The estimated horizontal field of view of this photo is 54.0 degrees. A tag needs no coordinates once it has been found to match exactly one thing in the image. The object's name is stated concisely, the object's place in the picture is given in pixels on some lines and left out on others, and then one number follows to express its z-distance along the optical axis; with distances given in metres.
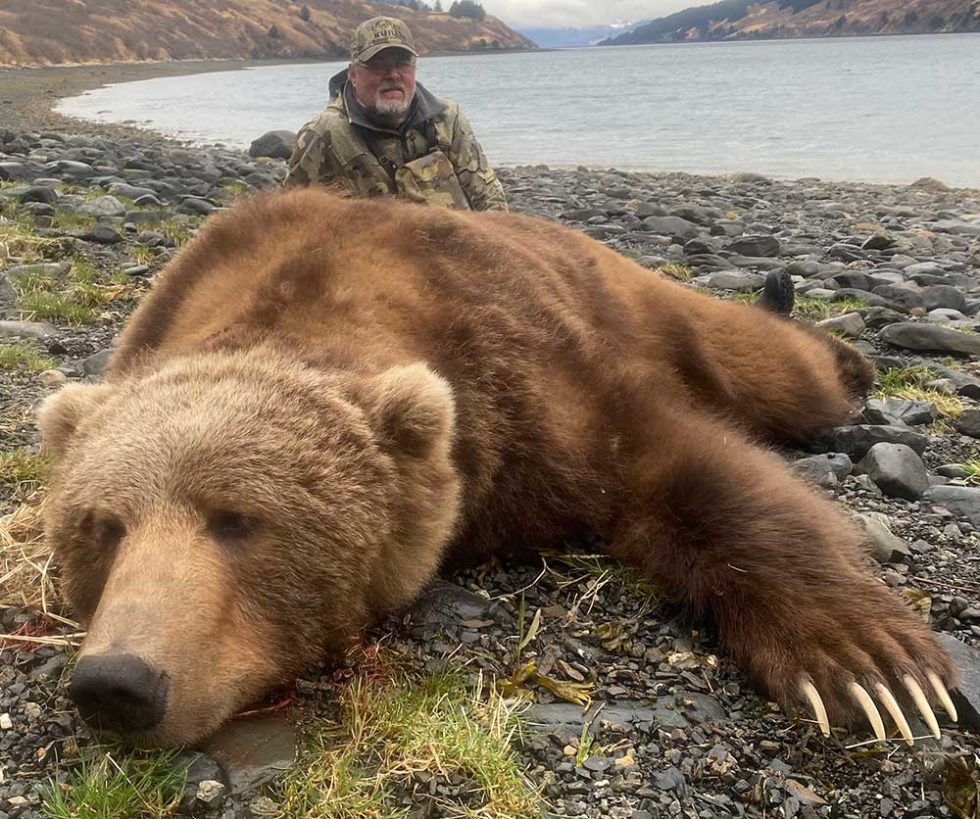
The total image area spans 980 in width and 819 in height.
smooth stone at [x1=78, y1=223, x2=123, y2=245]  7.04
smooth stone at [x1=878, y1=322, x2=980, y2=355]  5.16
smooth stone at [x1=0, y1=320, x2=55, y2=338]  4.80
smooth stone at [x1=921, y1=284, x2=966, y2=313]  6.26
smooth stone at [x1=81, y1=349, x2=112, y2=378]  4.30
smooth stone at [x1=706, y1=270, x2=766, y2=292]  6.85
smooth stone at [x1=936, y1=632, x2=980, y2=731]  2.17
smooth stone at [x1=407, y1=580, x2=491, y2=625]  2.50
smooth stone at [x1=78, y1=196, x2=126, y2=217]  8.00
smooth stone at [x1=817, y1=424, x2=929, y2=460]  3.76
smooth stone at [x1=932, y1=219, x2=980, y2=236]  9.71
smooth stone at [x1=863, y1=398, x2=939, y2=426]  4.17
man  5.76
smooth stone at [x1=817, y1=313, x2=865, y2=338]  5.52
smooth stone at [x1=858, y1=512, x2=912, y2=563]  2.86
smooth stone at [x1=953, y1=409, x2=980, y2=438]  4.04
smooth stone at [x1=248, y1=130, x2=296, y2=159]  17.08
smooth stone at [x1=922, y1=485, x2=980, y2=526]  3.16
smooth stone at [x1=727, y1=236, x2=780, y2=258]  8.36
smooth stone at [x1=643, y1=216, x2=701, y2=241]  9.37
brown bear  2.03
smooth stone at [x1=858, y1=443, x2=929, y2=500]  3.34
